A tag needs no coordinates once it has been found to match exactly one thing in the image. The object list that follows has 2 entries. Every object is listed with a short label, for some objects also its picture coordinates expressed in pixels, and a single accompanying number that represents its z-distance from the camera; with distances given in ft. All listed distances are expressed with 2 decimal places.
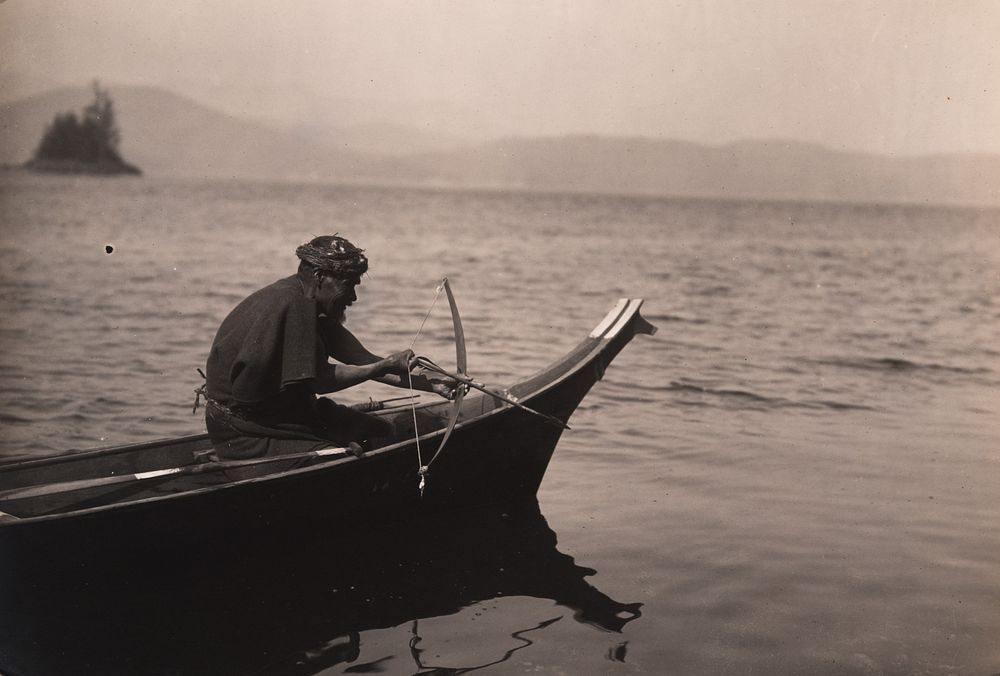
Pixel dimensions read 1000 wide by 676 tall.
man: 17.35
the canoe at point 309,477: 16.28
